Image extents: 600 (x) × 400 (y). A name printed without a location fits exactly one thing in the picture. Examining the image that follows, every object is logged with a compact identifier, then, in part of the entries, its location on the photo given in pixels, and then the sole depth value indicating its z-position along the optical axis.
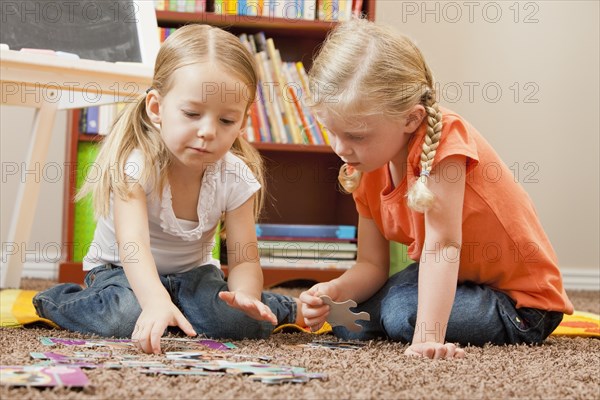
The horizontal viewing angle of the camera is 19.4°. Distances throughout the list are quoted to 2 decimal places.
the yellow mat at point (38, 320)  2.60
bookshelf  3.53
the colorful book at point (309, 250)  3.58
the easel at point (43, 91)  2.94
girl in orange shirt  2.42
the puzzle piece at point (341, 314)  2.48
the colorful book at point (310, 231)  3.60
